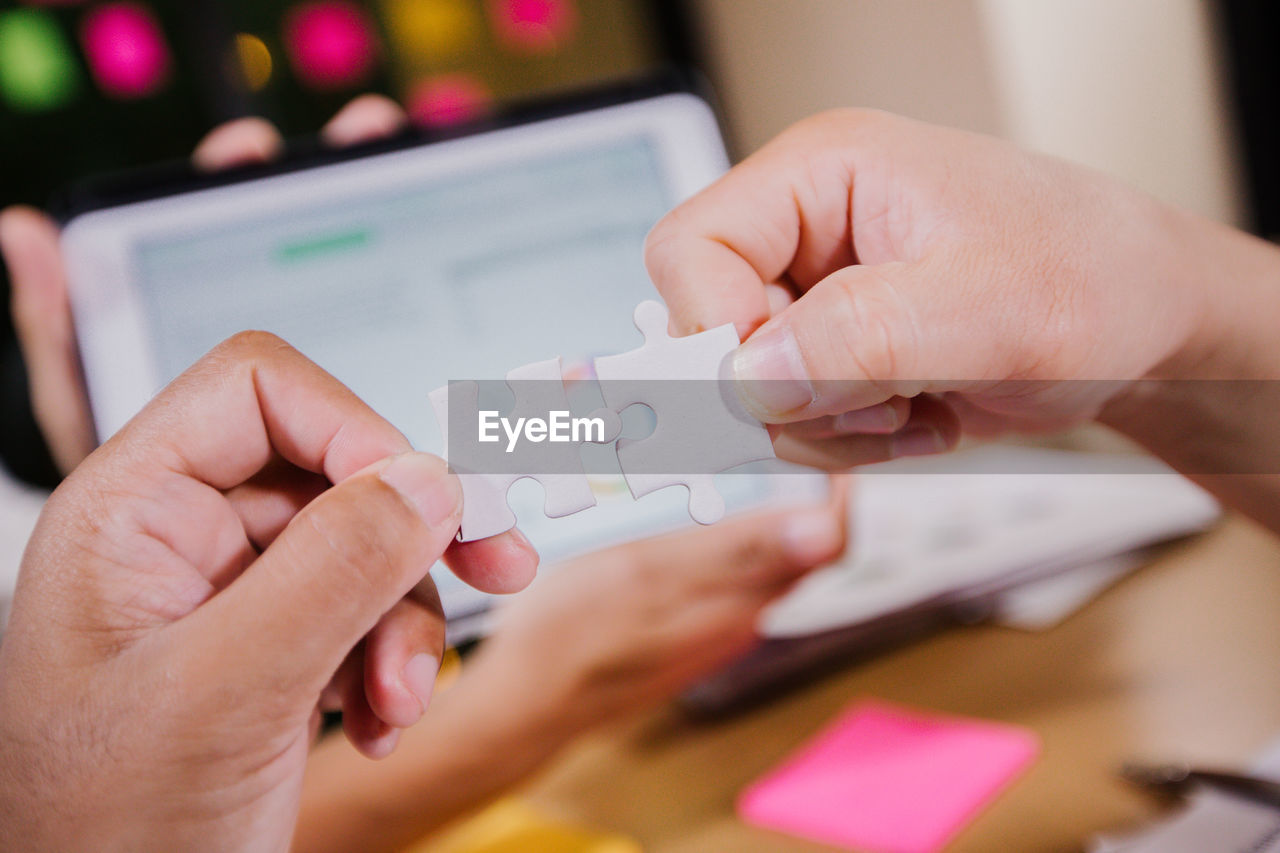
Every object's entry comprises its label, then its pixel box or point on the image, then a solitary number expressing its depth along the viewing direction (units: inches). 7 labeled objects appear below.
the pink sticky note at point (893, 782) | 17.4
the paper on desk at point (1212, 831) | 15.7
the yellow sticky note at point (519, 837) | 18.3
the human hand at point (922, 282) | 14.4
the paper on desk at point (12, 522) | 24.4
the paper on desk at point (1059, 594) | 20.5
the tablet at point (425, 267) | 19.3
